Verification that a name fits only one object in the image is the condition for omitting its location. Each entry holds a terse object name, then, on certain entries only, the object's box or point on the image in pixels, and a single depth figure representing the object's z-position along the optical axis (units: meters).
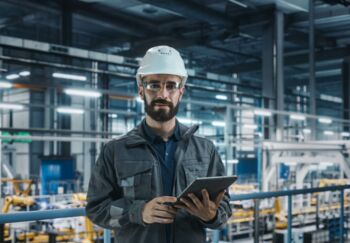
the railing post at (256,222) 5.04
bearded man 2.05
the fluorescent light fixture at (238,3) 13.55
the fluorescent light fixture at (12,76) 17.73
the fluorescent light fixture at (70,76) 12.32
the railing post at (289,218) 4.09
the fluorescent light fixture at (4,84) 9.66
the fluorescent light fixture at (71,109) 11.40
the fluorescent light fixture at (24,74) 16.63
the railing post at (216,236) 3.35
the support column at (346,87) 19.91
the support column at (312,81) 13.30
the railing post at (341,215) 4.87
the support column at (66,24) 13.95
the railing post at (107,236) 2.78
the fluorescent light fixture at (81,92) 9.82
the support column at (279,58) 14.89
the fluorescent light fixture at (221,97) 19.16
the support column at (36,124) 24.27
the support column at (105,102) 12.48
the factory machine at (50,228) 10.14
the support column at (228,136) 8.87
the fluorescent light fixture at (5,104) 10.74
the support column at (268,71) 15.00
